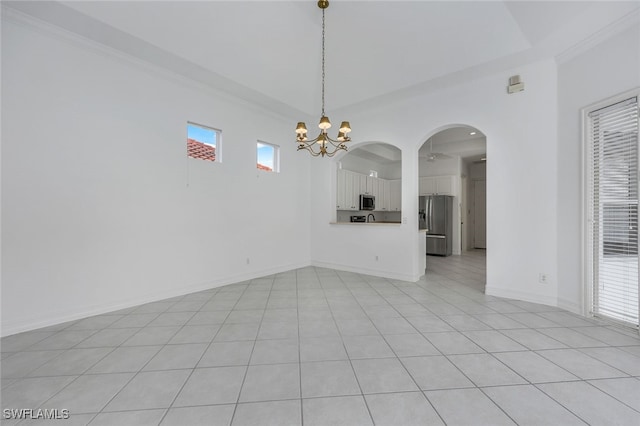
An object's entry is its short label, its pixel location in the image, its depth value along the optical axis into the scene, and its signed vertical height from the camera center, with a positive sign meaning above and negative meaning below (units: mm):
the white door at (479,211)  9312 +48
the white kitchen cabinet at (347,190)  6754 +570
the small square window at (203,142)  4285 +1149
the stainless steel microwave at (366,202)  7547 +287
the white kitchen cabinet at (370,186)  7959 +803
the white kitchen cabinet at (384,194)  8712 +605
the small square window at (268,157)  5355 +1127
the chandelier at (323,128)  3223 +1034
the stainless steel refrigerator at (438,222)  7883 -291
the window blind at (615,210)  2760 +28
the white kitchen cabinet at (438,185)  8312 +863
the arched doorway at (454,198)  7418 +470
